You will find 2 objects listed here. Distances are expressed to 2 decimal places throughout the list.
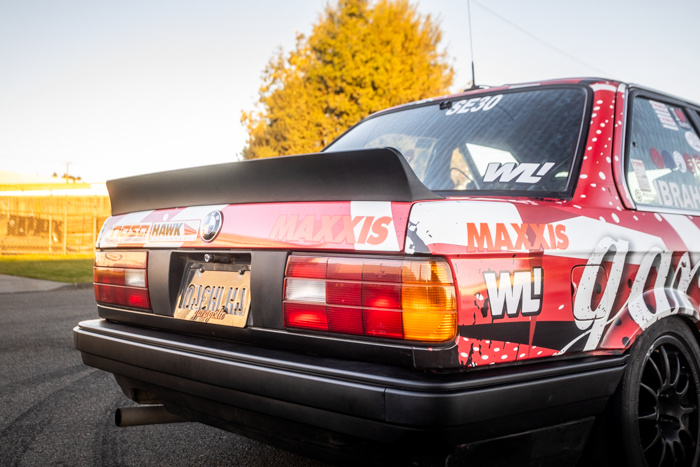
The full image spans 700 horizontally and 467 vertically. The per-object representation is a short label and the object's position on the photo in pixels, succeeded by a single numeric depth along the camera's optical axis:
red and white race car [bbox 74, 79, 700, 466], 1.71
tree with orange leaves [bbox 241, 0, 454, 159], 20.95
